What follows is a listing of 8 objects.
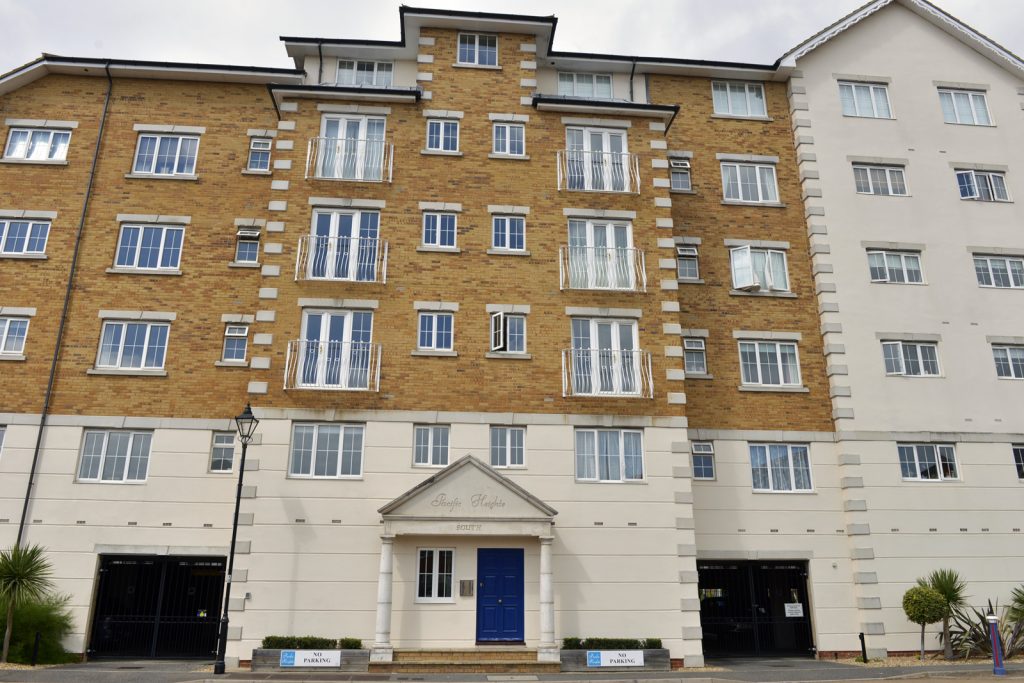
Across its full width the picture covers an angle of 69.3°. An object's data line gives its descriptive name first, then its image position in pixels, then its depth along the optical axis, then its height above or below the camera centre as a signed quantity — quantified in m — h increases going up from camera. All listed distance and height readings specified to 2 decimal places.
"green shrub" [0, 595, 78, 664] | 15.93 -0.56
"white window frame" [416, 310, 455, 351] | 18.56 +6.50
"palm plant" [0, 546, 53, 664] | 15.88 +0.49
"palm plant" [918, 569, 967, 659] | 17.80 +0.32
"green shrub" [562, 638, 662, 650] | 16.31 -0.85
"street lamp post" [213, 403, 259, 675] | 15.24 +2.62
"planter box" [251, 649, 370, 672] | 15.64 -1.17
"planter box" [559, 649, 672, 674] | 16.06 -1.20
